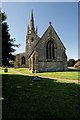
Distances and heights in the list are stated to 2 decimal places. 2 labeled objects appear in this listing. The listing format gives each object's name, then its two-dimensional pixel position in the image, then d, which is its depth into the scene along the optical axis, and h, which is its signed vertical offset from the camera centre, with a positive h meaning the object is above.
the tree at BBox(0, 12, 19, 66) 6.72 +1.71
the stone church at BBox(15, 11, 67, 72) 14.39 +1.62
